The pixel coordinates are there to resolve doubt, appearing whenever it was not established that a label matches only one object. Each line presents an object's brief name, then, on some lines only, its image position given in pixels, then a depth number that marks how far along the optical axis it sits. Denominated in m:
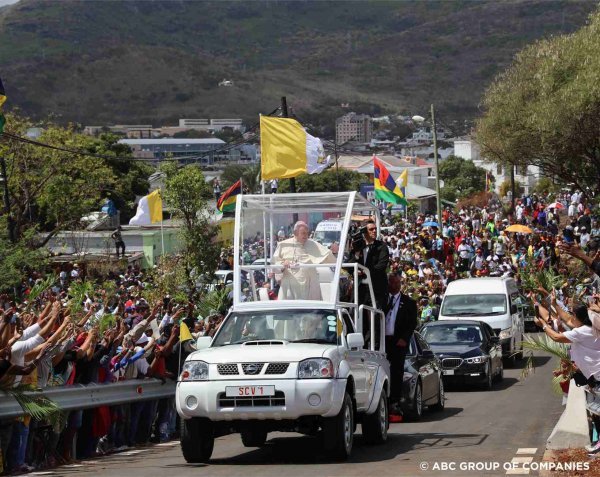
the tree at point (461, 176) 133.62
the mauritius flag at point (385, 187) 46.56
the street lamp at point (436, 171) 55.58
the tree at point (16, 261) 35.59
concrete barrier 13.45
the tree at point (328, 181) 119.57
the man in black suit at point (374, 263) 16.41
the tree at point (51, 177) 56.59
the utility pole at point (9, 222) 45.44
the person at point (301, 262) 16.12
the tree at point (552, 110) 37.84
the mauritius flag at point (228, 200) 33.53
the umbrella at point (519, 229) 46.91
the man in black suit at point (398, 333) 17.06
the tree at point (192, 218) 44.41
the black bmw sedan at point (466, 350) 25.28
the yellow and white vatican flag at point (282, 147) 26.06
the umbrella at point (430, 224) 55.65
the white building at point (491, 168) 115.24
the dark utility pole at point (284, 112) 32.53
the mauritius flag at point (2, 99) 18.36
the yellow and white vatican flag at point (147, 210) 39.75
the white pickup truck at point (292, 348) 13.70
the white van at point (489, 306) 31.53
